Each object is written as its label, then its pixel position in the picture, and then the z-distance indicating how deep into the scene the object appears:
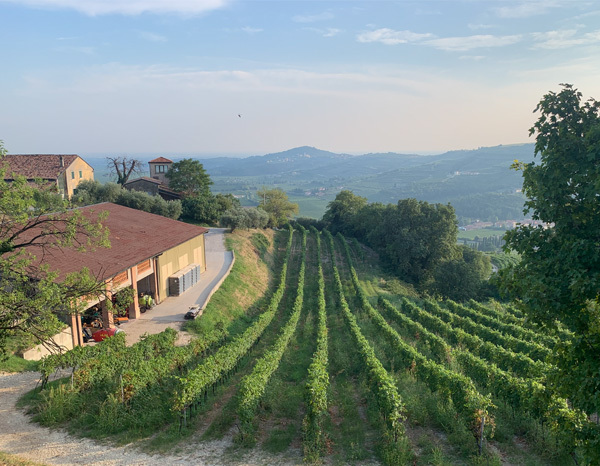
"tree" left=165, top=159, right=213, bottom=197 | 67.62
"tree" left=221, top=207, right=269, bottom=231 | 55.75
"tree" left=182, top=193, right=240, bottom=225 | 60.91
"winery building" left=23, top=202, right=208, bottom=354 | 23.57
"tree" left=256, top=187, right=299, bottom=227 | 81.62
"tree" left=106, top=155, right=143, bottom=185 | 71.06
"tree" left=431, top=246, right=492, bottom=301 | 47.97
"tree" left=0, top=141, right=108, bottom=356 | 11.80
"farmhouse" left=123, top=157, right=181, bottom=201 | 67.31
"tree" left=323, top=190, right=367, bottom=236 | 82.12
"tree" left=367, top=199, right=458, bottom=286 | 56.19
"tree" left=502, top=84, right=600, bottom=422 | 9.03
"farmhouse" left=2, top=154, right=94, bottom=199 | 61.25
